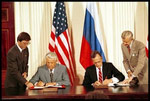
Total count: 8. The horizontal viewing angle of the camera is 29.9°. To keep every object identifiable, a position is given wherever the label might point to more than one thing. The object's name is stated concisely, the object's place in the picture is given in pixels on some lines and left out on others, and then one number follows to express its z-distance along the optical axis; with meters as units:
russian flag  6.26
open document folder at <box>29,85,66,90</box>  4.21
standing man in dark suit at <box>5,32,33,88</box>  4.69
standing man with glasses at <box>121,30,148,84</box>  4.70
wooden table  3.57
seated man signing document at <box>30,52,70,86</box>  4.64
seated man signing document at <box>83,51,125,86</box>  4.75
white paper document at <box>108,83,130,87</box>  4.38
